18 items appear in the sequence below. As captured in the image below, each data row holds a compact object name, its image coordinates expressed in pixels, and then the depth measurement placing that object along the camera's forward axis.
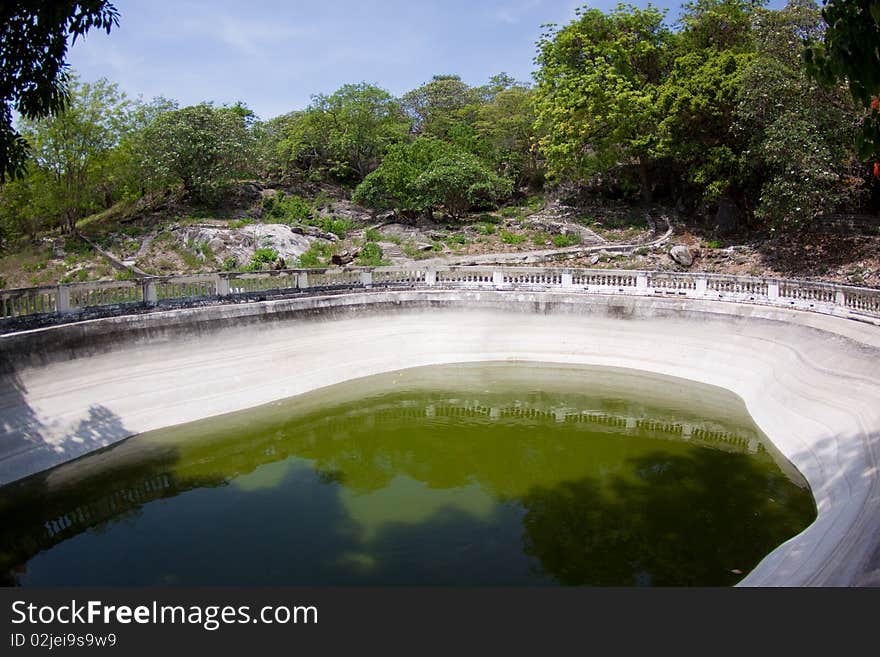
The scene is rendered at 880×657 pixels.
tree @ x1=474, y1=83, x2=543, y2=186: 38.69
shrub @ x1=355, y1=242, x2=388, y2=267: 27.40
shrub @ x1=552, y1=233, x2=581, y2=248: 29.73
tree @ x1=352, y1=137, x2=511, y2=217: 31.94
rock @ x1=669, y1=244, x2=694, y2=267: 26.45
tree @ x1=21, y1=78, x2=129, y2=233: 29.41
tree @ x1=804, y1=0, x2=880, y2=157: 5.93
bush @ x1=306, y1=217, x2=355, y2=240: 32.12
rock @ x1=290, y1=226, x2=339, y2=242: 30.62
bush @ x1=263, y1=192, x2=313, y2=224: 34.16
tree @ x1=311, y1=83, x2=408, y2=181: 39.94
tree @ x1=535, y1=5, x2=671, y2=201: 27.55
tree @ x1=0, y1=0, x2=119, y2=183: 8.34
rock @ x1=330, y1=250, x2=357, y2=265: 28.08
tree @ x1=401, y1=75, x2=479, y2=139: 43.81
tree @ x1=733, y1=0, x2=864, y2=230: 20.92
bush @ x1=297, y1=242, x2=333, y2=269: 27.60
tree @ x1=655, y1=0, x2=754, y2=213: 25.44
